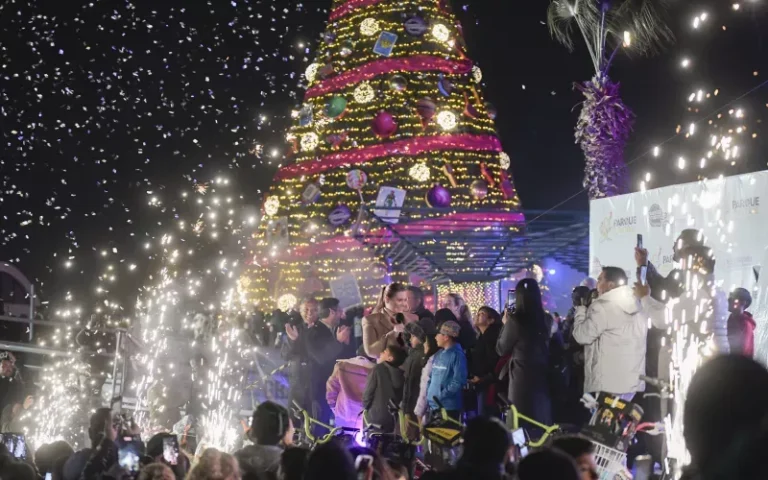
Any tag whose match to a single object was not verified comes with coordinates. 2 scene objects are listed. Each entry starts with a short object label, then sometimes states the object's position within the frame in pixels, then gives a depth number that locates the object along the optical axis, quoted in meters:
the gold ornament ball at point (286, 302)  22.04
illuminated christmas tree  20.89
